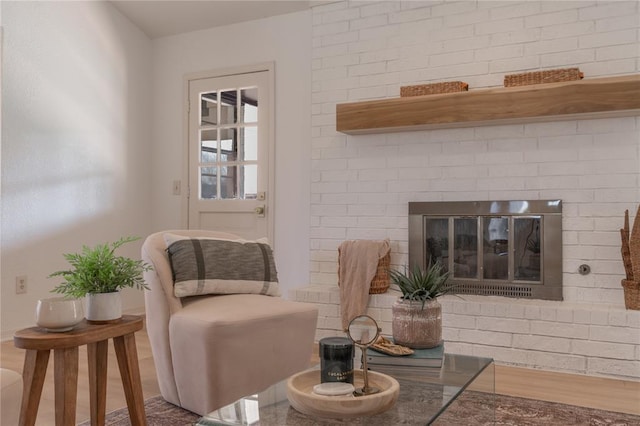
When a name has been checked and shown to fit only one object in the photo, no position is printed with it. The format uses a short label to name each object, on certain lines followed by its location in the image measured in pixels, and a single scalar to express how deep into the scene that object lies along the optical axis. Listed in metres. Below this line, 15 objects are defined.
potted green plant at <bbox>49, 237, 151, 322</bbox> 1.95
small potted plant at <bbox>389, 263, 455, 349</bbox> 1.91
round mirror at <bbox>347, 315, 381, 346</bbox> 1.59
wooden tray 1.40
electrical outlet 3.85
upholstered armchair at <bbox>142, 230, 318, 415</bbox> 2.27
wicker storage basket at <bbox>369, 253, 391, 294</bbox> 3.69
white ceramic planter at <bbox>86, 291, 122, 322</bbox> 1.96
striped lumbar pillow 2.51
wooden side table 1.74
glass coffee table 1.40
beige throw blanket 3.63
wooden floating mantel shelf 3.14
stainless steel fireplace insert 3.48
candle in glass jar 1.55
